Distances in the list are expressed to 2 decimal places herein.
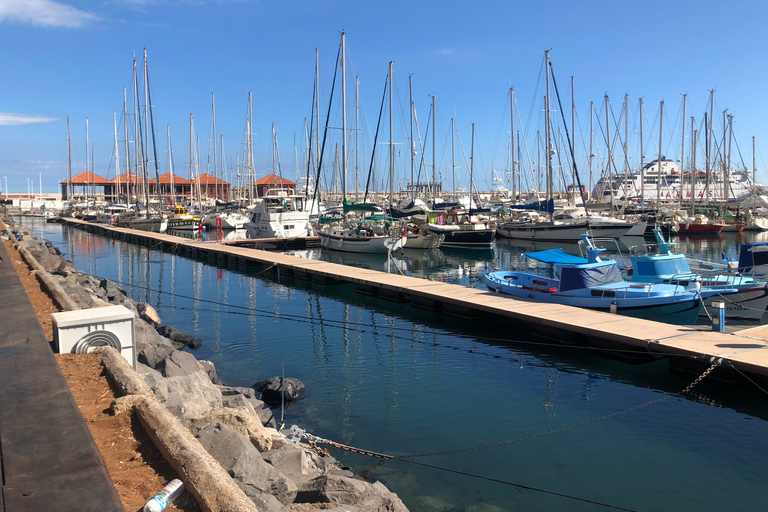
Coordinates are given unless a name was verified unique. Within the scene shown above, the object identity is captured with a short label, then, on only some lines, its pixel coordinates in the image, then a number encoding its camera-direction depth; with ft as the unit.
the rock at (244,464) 20.30
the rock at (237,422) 25.76
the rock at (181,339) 56.85
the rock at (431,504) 27.68
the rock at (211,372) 41.26
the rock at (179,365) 35.78
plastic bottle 15.89
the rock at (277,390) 41.09
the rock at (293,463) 24.85
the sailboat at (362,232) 132.05
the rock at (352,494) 21.62
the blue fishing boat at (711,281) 60.44
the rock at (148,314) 61.82
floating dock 42.80
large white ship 286.46
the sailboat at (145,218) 187.07
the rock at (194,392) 28.70
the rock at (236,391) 37.29
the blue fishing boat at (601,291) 59.00
